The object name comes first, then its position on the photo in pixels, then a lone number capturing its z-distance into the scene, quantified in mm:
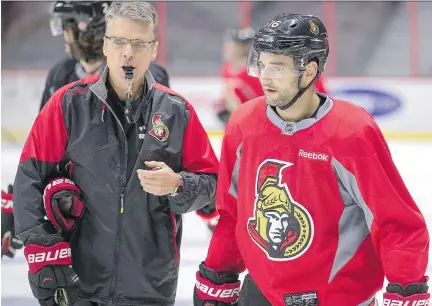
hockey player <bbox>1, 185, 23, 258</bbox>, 5906
